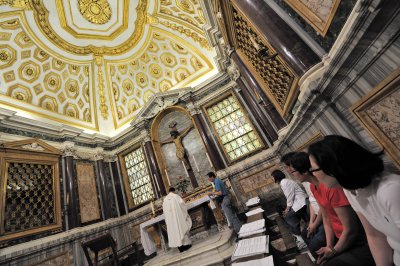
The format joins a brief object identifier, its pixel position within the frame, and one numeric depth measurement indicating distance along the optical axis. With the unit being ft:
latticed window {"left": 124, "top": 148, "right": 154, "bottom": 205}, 30.50
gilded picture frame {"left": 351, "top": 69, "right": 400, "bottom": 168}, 4.38
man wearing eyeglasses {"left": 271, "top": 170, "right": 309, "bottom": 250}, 10.52
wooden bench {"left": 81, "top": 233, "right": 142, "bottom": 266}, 15.21
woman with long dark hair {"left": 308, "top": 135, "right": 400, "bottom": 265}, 3.20
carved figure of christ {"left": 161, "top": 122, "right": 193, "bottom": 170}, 27.86
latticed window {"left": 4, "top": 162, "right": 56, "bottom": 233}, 19.74
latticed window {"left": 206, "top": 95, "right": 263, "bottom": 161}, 25.88
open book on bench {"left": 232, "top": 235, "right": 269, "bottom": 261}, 4.70
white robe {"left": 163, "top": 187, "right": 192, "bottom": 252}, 15.24
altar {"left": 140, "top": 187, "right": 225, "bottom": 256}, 18.11
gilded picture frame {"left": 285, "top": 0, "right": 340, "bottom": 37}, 6.33
